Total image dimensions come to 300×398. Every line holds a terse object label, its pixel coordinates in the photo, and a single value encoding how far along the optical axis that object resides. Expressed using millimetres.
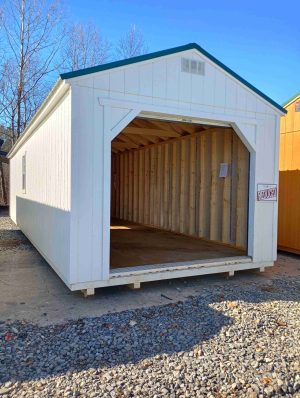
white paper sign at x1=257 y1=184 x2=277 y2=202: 5398
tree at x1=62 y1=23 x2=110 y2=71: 19844
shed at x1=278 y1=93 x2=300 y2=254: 7355
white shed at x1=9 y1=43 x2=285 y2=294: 4156
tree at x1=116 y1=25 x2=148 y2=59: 20266
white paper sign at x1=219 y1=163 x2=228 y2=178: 6656
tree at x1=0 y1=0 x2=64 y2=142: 17688
